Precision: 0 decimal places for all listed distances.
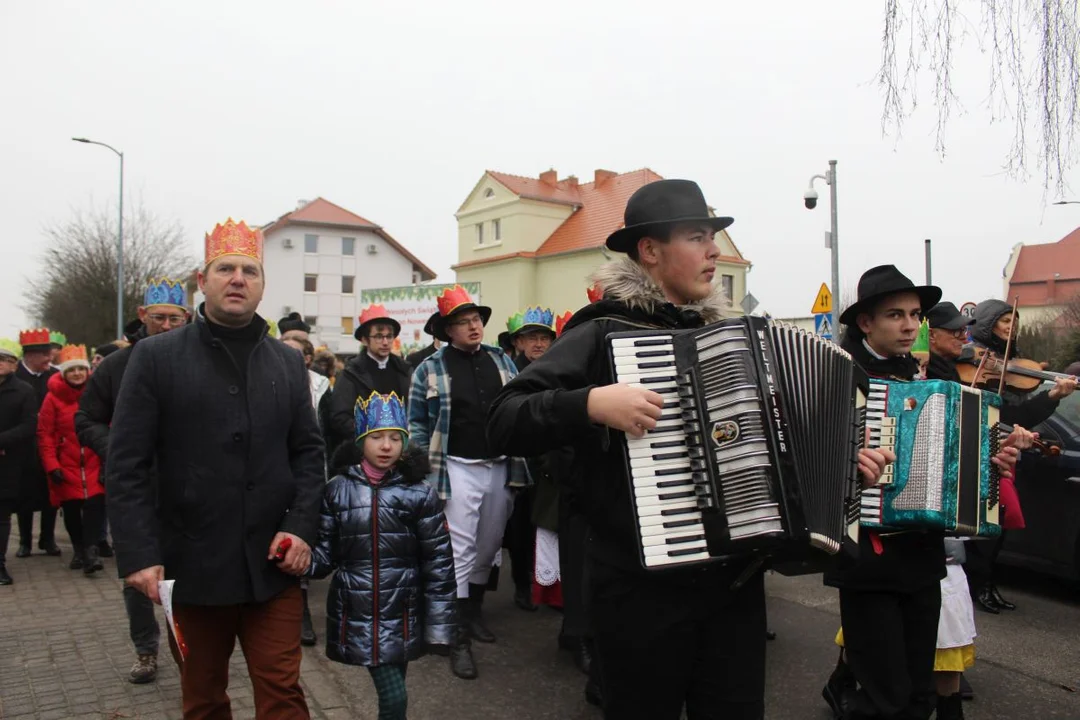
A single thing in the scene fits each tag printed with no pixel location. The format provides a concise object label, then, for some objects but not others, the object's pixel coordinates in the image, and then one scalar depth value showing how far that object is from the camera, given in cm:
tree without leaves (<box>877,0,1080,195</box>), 453
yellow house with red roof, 4634
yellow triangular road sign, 1919
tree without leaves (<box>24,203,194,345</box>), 3891
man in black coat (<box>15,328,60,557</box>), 825
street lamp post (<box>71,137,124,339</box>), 3035
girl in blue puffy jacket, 379
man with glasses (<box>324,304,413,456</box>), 633
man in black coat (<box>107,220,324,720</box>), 311
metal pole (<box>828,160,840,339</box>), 2178
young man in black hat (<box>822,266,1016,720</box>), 363
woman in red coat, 775
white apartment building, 5909
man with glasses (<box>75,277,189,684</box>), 486
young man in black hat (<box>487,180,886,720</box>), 247
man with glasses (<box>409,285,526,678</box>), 552
